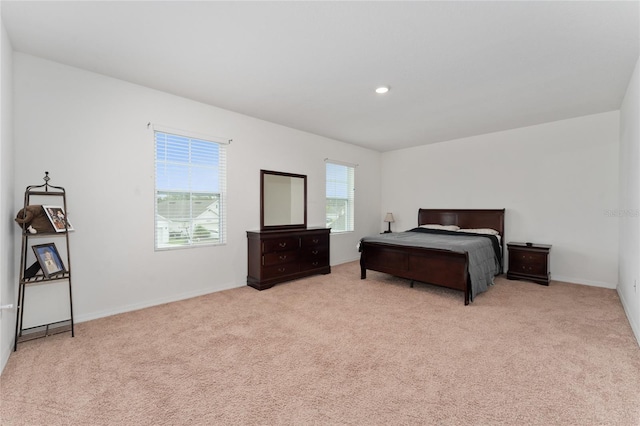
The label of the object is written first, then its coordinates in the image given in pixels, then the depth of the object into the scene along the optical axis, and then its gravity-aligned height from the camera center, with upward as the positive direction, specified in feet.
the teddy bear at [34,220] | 8.08 -0.27
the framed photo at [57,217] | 8.63 -0.21
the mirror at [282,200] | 15.52 +0.60
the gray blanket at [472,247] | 12.21 -1.56
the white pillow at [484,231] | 16.63 -1.14
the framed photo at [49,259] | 8.48 -1.46
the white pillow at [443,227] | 18.12 -1.00
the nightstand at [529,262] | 14.57 -2.63
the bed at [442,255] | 12.08 -2.06
